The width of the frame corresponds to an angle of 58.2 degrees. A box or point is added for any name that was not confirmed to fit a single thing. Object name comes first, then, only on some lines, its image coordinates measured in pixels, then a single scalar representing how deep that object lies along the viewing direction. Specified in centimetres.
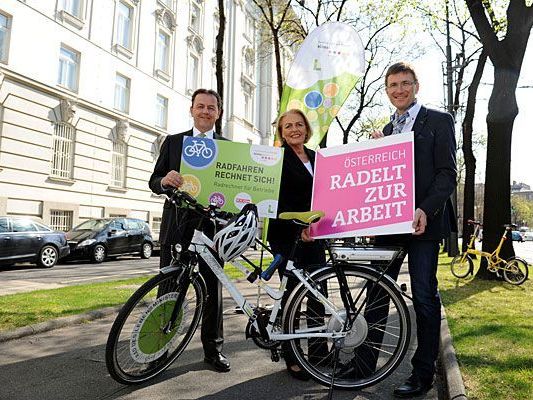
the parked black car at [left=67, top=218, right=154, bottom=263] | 1623
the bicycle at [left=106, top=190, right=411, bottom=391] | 357
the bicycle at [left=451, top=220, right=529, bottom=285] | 1047
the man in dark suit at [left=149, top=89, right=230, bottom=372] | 403
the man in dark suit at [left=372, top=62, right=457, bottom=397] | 350
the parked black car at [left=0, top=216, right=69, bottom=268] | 1289
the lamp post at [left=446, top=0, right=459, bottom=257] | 2027
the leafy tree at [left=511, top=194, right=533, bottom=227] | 10525
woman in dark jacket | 405
